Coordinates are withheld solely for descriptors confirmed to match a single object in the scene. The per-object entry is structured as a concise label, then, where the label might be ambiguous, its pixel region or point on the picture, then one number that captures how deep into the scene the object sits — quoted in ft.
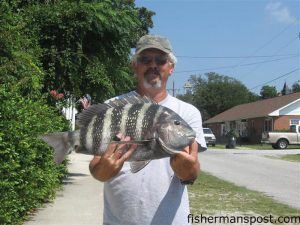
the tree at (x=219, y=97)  236.51
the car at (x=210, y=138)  113.12
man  7.31
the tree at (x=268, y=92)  278.57
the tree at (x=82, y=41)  30.43
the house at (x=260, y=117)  125.62
